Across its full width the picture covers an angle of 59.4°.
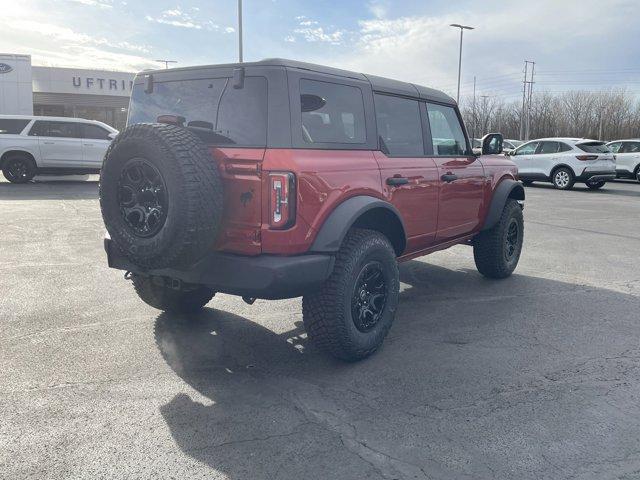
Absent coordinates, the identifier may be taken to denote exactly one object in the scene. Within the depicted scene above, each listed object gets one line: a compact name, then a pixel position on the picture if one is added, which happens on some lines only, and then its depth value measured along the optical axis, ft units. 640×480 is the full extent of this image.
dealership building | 118.62
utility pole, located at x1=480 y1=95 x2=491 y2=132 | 211.61
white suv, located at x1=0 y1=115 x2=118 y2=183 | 48.98
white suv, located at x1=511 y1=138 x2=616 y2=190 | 56.29
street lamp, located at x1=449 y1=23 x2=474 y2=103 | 121.39
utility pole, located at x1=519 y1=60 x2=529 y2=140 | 183.27
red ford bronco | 10.72
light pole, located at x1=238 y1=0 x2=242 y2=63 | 70.54
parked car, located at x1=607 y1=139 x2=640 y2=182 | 65.87
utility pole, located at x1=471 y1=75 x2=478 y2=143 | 189.82
